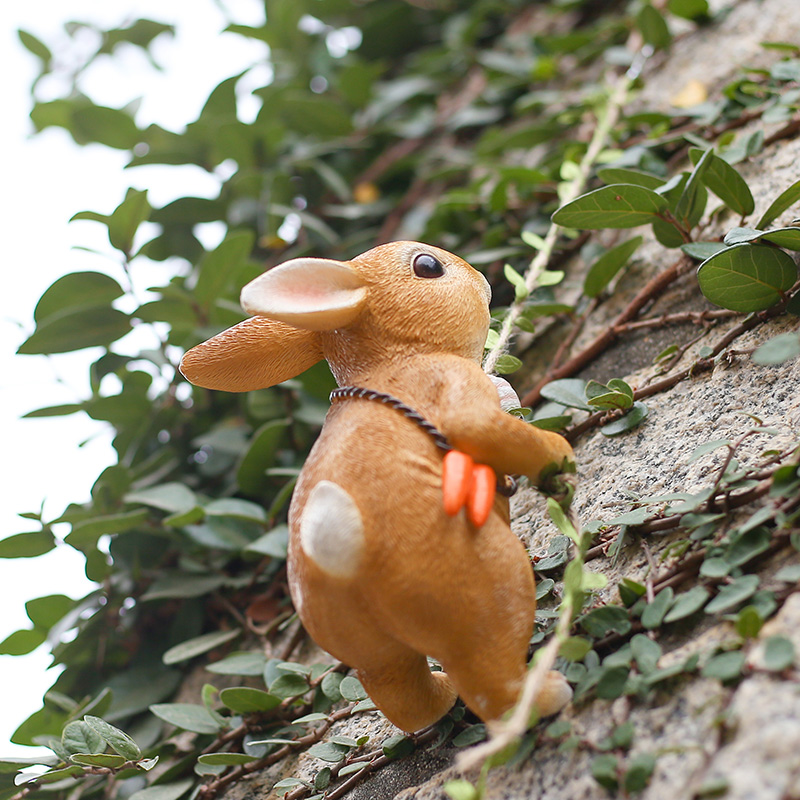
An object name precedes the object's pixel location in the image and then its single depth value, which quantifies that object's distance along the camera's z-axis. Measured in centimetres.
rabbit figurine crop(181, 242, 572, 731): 59
